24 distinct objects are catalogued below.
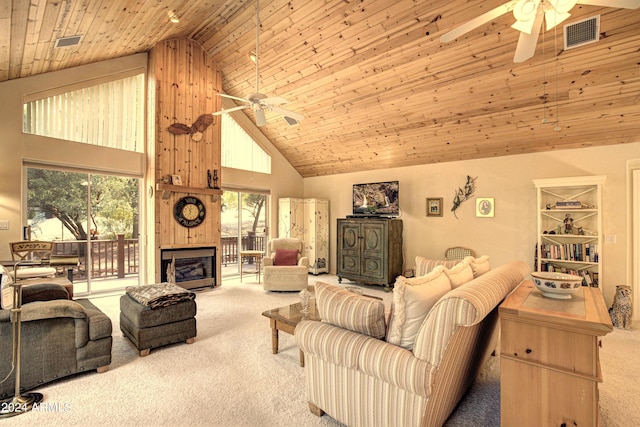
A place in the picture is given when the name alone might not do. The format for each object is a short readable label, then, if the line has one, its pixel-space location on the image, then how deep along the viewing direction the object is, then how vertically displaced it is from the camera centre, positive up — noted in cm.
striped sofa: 157 -86
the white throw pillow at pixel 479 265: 255 -46
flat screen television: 618 +28
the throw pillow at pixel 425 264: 335 -58
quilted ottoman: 295 -110
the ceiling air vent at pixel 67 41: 348 +202
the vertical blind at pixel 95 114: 449 +160
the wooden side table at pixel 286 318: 278 -98
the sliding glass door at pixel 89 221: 464 -10
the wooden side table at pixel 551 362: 155 -81
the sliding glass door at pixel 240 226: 691 -30
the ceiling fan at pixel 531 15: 200 +132
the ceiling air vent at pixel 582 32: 272 +162
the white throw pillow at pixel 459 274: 209 -45
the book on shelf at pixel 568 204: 420 +9
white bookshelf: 413 -22
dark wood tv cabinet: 582 -74
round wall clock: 547 +5
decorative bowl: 192 -47
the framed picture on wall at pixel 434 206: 579 +11
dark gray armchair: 226 -101
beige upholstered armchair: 546 -102
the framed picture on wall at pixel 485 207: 520 +8
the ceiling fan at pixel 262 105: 344 +126
